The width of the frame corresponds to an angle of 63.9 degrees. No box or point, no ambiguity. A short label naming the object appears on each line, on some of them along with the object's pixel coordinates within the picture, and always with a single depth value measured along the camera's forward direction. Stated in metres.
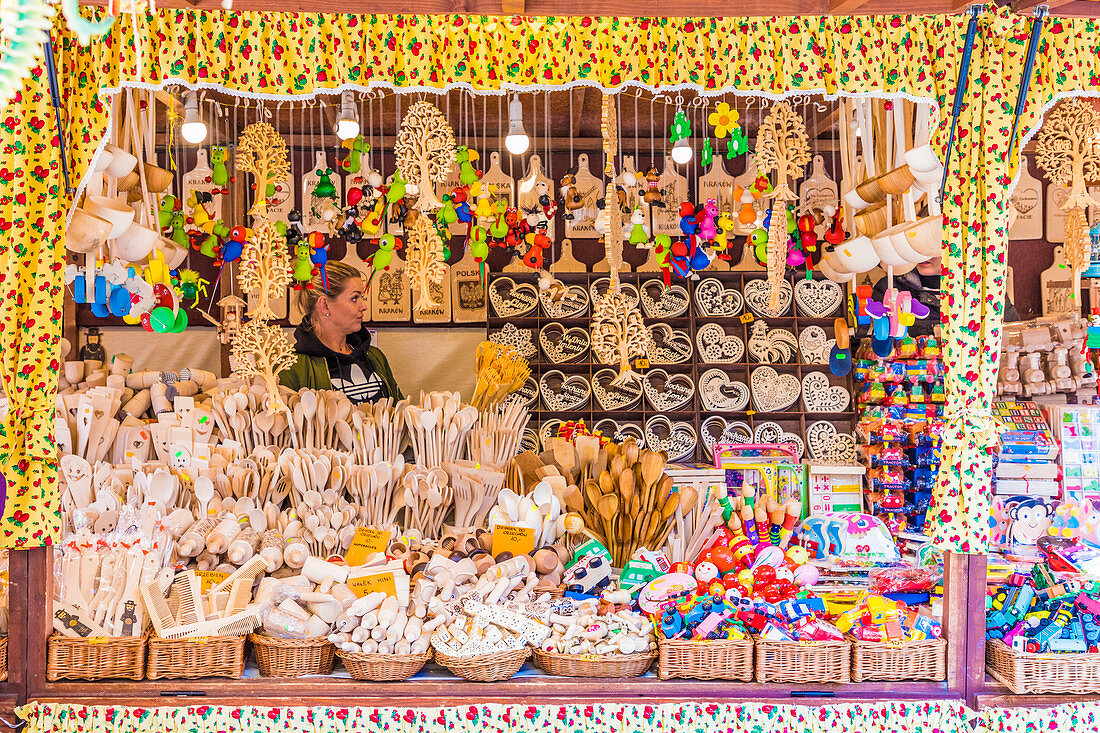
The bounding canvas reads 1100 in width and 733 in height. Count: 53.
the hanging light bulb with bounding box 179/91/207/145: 3.55
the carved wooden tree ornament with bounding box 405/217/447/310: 3.93
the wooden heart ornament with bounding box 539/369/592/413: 6.52
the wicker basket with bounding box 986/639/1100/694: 2.97
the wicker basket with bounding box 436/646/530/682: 2.93
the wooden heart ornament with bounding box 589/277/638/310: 6.51
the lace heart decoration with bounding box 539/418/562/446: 5.76
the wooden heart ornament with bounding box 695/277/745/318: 6.57
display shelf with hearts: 6.57
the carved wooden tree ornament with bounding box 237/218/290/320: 3.90
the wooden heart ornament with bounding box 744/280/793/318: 6.55
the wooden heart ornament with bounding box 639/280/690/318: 6.54
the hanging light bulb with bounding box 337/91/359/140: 3.23
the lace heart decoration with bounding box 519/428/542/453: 6.26
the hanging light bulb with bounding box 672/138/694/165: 3.80
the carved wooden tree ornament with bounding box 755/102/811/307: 4.11
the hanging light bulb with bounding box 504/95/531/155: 3.37
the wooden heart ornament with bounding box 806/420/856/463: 6.46
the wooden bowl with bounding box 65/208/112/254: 3.12
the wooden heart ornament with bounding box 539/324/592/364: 6.54
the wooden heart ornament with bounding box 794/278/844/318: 6.56
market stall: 2.96
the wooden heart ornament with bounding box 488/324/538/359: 6.57
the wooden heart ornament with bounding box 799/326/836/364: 6.56
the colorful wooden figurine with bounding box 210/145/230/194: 4.36
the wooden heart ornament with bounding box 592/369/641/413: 6.54
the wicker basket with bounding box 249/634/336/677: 2.96
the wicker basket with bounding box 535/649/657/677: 2.96
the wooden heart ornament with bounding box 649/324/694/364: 6.57
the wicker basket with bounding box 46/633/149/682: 2.95
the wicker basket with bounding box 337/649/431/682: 2.94
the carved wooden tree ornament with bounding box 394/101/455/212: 3.65
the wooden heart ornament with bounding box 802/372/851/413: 6.54
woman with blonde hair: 6.14
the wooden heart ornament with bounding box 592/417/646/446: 6.54
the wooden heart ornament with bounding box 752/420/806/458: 6.48
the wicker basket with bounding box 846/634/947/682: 3.00
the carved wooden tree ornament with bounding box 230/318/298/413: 3.92
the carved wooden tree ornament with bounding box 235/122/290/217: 3.96
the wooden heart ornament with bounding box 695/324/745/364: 6.57
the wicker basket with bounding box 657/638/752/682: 2.97
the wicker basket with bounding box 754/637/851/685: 2.99
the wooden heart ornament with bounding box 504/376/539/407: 6.52
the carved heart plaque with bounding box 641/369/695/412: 6.55
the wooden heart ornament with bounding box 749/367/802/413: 6.54
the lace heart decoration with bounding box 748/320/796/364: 6.57
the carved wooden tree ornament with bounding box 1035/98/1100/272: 4.36
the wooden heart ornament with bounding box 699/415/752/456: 6.53
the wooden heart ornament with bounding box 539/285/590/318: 6.57
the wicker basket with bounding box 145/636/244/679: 2.96
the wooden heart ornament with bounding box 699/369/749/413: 6.55
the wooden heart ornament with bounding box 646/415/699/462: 6.50
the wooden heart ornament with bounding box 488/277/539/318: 6.61
